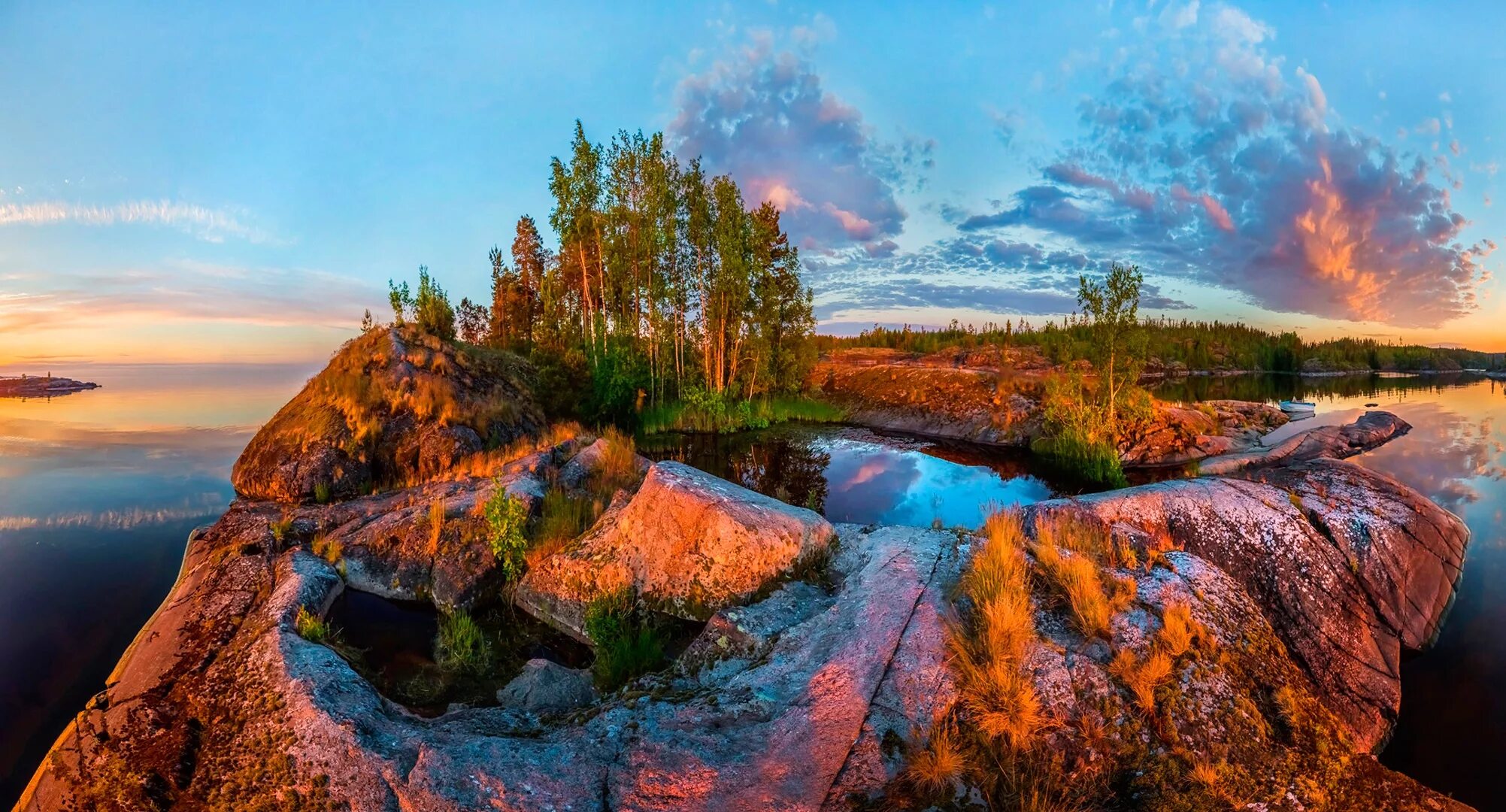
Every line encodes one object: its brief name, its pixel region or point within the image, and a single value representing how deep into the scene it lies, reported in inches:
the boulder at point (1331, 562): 265.7
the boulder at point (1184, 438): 801.6
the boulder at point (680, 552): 283.9
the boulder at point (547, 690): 227.5
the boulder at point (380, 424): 512.1
